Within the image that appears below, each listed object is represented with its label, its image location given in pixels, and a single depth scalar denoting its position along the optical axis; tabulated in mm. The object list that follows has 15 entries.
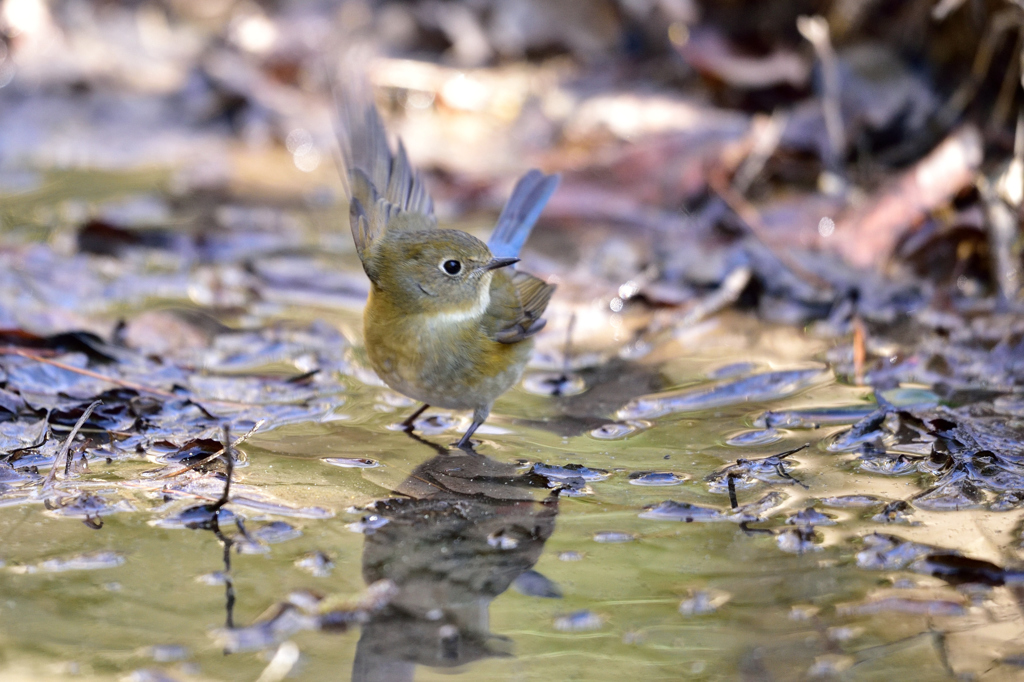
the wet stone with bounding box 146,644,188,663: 4477
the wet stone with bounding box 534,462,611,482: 6660
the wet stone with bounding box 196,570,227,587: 5094
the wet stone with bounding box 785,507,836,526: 5879
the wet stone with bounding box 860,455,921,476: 6578
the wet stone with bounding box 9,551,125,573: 5137
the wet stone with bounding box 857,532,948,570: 5371
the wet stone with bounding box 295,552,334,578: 5227
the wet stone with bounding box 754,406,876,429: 7477
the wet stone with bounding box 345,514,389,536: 5754
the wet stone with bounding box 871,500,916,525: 5855
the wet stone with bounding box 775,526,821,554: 5605
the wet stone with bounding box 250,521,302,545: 5551
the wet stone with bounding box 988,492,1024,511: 5988
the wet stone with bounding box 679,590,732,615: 5051
